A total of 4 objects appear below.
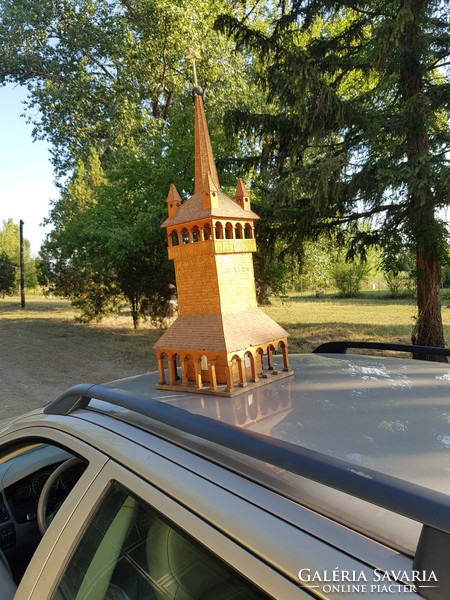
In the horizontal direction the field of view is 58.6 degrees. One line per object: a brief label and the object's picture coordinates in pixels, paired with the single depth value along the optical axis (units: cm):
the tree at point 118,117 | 1130
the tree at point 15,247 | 4450
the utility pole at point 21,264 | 2562
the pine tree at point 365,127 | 720
